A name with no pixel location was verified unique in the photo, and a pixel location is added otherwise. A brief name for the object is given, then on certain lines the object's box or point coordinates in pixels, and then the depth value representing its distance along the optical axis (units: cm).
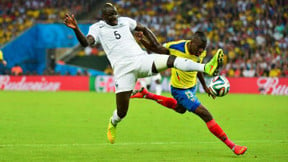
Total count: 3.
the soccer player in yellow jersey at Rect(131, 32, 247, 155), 1959
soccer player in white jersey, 1944
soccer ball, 1837
